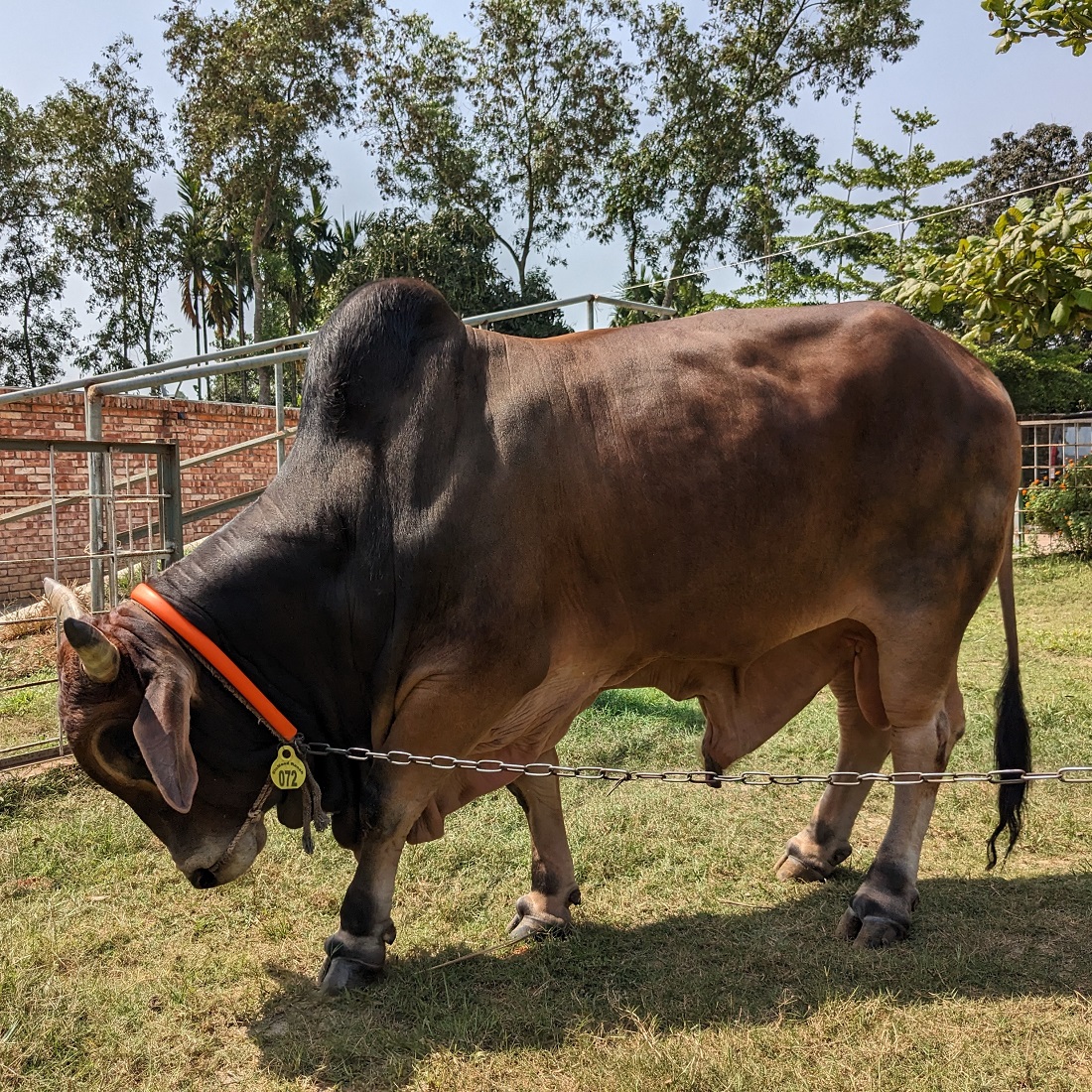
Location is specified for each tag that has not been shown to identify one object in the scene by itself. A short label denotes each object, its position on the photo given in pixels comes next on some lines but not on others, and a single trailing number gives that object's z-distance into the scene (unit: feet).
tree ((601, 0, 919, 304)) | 67.41
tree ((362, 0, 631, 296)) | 68.59
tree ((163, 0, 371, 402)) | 64.28
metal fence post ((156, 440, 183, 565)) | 17.01
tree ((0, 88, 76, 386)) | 75.92
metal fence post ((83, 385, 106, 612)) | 17.30
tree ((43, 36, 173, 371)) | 74.59
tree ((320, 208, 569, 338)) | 66.69
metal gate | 16.48
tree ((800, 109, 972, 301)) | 62.44
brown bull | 9.52
